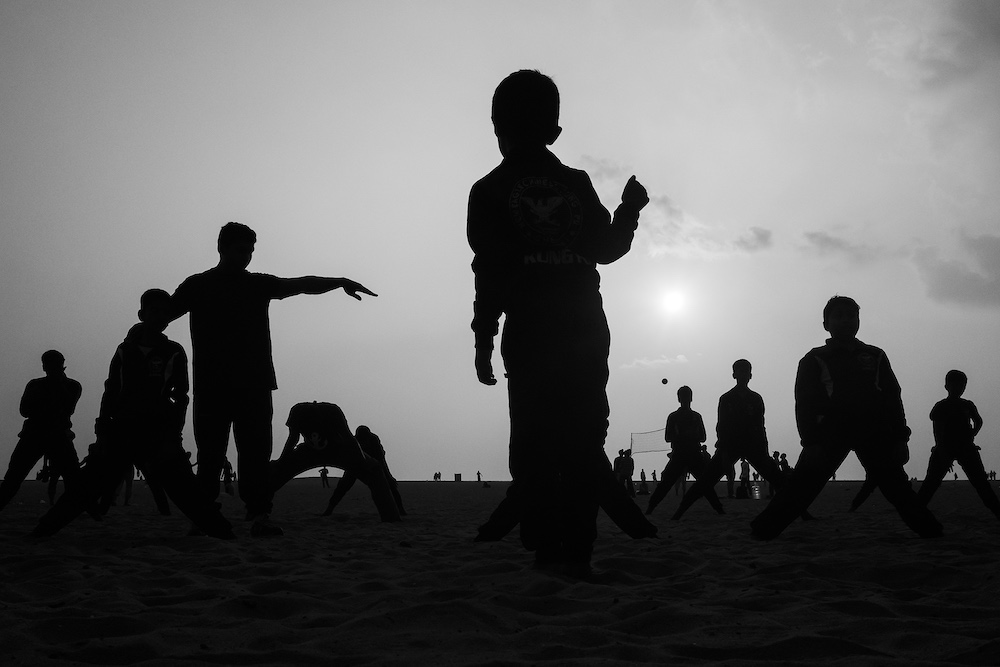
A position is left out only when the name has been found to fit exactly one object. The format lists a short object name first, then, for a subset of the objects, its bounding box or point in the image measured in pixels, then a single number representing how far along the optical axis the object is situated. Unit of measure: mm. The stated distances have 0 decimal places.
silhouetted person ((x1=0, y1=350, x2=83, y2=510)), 7547
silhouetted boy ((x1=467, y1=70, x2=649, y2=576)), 3783
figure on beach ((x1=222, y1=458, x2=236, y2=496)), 20875
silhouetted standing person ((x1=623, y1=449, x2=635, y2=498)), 22688
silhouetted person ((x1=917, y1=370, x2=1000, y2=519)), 8438
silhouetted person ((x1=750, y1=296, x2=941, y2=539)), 5730
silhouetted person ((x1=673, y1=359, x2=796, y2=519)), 9055
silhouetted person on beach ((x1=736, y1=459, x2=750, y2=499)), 19719
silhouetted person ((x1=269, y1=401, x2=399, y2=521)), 7527
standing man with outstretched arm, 5879
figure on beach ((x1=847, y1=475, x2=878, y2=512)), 10319
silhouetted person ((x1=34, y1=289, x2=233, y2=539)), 5578
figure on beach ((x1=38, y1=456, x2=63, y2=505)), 9336
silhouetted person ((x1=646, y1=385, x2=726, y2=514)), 10359
